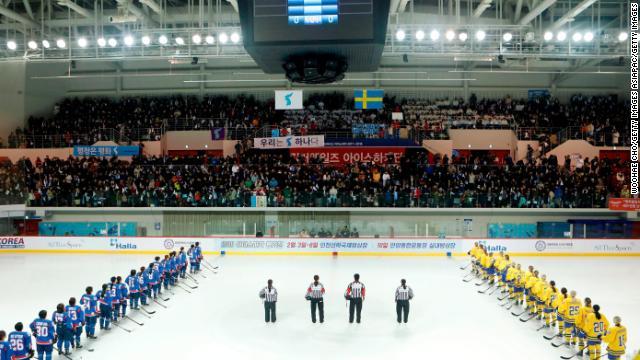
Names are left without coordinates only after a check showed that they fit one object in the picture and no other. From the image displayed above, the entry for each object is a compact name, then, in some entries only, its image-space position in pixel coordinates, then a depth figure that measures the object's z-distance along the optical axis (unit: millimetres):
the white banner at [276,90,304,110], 19295
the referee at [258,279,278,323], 13039
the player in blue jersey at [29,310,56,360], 9836
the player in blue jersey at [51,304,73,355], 10586
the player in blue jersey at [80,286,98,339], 11608
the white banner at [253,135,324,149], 28094
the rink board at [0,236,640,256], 22656
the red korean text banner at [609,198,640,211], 24344
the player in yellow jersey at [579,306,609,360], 10016
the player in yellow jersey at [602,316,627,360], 9477
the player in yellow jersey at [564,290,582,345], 11125
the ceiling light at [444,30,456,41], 18359
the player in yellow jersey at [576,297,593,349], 10344
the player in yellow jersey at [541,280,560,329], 12328
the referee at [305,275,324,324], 12883
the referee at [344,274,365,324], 12836
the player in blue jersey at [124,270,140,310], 14099
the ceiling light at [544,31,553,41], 18472
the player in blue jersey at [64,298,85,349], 10781
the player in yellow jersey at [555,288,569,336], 11305
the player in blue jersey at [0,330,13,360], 8766
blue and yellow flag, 21672
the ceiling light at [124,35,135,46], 18969
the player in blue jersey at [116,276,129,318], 12938
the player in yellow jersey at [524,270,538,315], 13287
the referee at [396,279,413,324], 12922
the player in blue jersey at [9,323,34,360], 8984
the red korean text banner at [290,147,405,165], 30125
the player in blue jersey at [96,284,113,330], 12297
